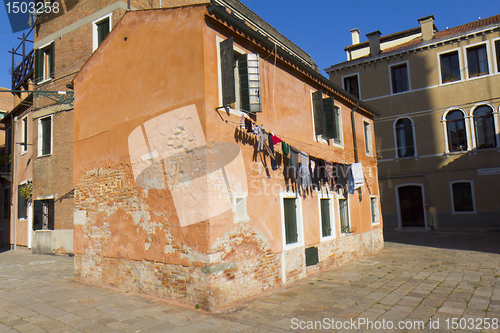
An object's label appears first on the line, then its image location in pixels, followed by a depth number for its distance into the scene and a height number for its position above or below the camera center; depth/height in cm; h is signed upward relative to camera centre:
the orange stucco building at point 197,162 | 623 +85
